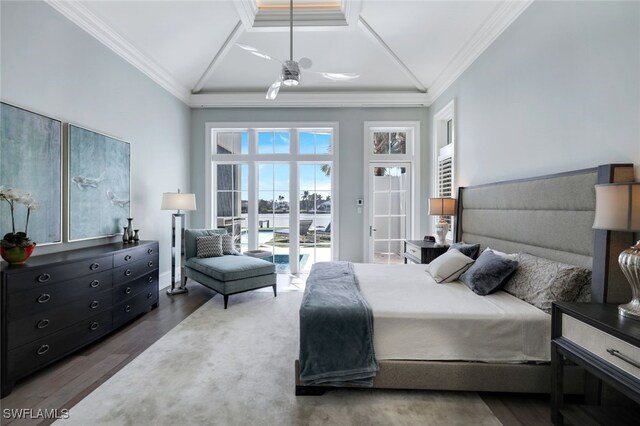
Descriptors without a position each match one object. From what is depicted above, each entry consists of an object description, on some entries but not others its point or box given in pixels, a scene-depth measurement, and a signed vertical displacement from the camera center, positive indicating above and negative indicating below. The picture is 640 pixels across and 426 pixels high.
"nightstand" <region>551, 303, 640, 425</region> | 1.26 -0.69
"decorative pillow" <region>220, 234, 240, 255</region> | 4.57 -0.62
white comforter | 1.87 -0.81
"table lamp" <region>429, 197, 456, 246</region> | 3.87 +0.00
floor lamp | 4.12 -0.05
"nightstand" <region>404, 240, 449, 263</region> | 3.75 -0.57
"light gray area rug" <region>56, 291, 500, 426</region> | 1.77 -1.30
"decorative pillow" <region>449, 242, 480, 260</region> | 3.07 -0.44
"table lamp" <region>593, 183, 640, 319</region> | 1.41 -0.04
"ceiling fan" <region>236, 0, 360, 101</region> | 2.73 +1.28
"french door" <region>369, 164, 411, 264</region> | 5.29 -0.02
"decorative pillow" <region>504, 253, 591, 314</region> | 1.90 -0.51
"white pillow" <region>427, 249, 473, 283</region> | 2.67 -0.55
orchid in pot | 2.07 -0.27
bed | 1.85 -0.80
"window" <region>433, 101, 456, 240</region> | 4.31 +0.88
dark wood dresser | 1.96 -0.81
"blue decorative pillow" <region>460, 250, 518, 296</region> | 2.29 -0.53
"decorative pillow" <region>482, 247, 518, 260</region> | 2.46 -0.41
